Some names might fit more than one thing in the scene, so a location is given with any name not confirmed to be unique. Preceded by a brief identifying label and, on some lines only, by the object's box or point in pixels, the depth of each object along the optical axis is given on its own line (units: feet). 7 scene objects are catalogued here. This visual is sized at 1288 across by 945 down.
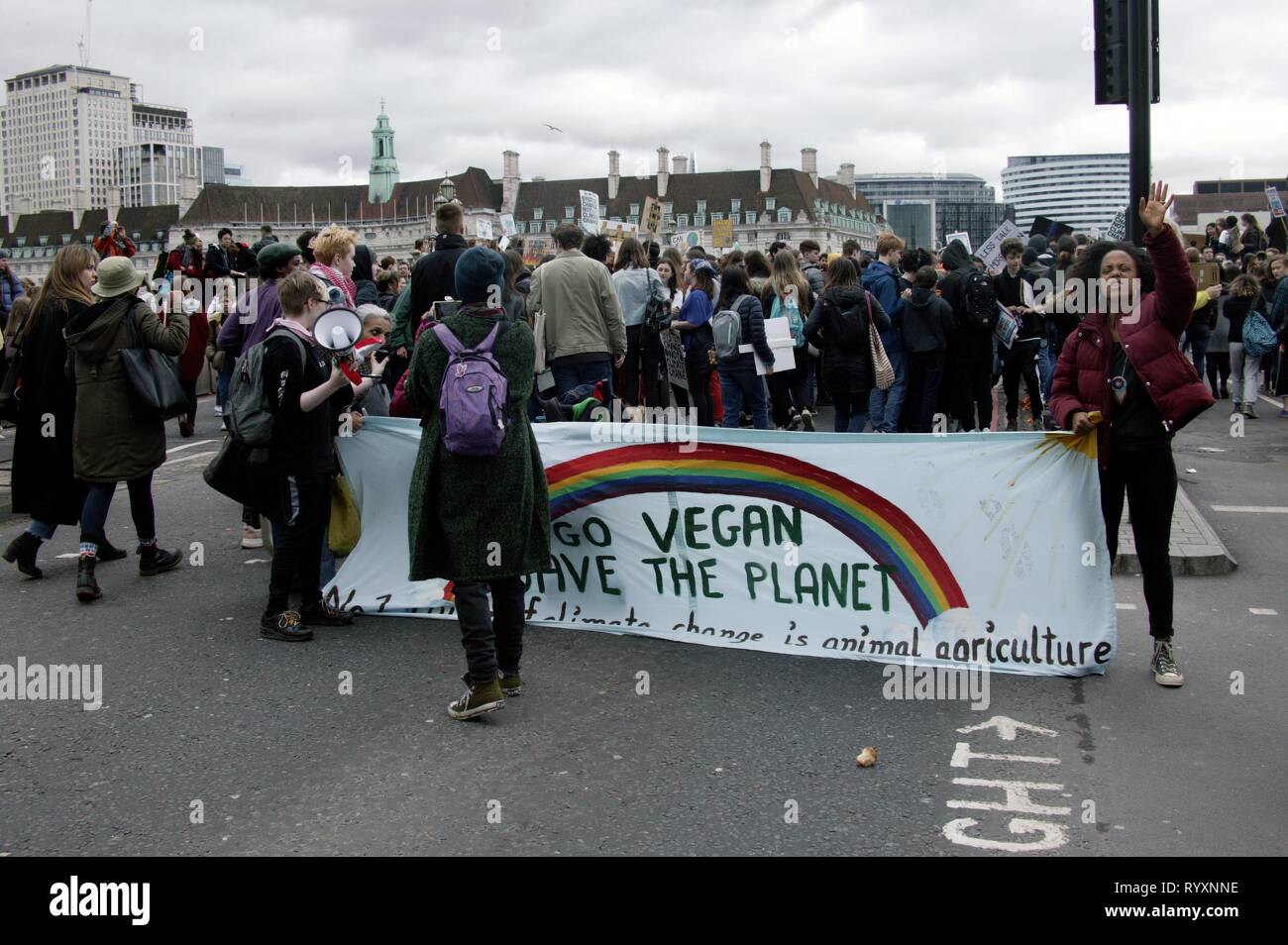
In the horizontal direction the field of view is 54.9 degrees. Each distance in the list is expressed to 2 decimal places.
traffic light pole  27.43
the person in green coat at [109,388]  24.99
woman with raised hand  18.34
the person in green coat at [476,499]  17.22
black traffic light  28.02
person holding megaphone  21.29
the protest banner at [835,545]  19.26
